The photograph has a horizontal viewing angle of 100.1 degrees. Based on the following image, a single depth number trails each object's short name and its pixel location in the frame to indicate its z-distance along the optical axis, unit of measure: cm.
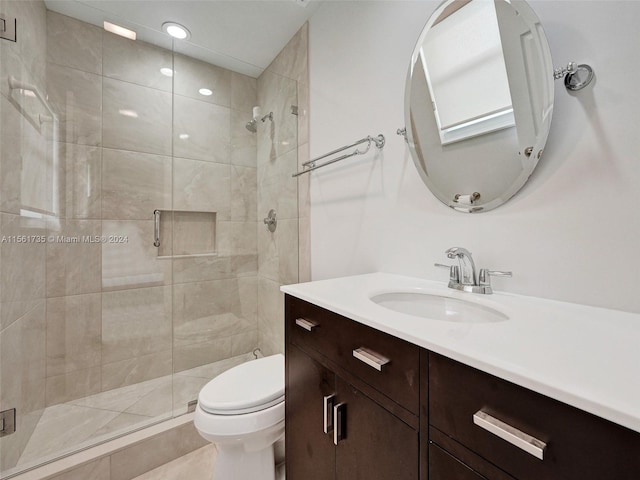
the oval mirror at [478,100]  75
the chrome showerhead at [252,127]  214
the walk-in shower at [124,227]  133
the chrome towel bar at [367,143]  119
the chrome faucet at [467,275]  83
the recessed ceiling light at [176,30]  173
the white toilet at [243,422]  107
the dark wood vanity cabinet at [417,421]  35
